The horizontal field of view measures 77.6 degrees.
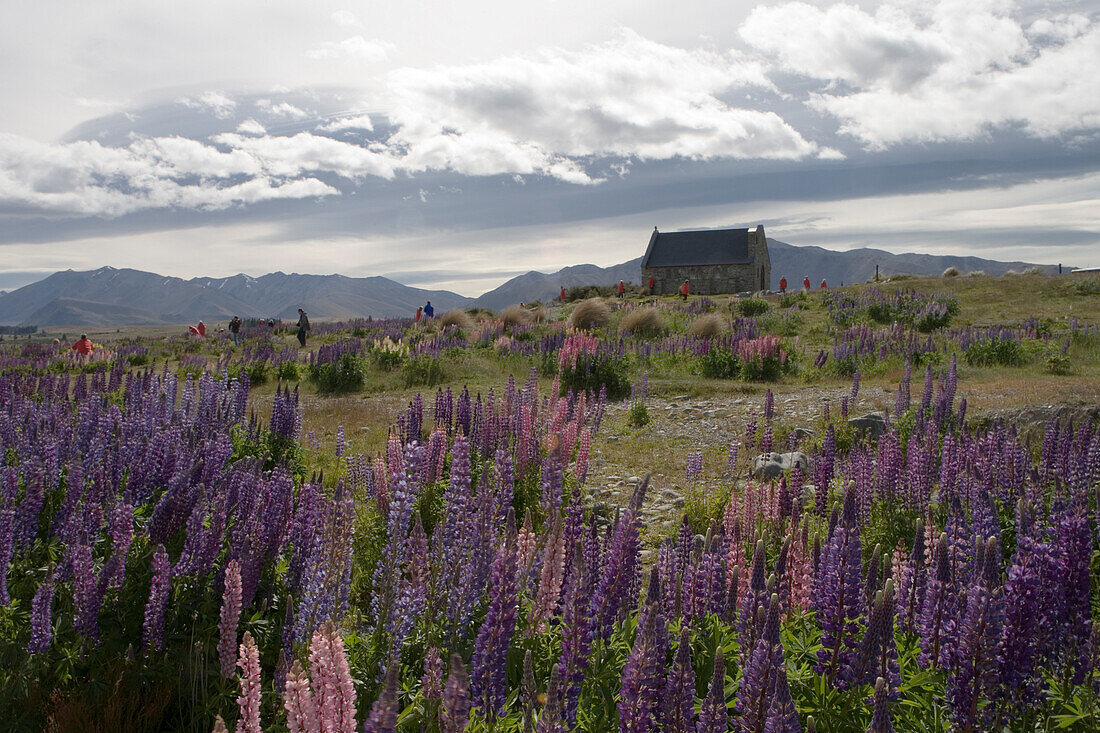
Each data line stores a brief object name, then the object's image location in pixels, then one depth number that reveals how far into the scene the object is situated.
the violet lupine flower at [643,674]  2.35
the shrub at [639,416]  13.57
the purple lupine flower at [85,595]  3.53
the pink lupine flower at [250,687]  2.19
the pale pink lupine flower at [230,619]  2.88
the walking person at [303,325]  28.42
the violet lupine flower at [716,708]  2.24
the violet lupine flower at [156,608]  3.59
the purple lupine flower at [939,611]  3.18
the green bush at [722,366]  18.73
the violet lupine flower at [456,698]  1.98
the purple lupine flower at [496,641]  2.82
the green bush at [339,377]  19.00
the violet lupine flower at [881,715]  2.01
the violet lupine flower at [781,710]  2.14
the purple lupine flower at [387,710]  1.90
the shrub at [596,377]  16.92
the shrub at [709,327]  23.22
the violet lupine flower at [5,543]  3.79
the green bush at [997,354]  18.45
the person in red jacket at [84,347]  24.12
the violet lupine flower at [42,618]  3.33
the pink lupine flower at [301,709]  2.05
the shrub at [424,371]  19.47
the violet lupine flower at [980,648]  2.62
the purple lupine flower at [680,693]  2.51
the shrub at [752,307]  31.45
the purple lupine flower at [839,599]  3.06
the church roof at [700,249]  67.81
